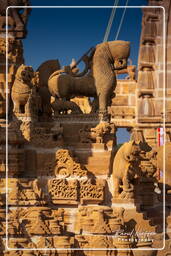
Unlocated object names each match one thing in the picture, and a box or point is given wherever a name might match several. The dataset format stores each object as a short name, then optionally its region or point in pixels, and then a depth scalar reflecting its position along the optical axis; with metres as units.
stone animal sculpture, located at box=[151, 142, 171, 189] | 35.22
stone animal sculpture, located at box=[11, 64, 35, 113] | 31.23
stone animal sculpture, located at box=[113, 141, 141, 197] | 30.73
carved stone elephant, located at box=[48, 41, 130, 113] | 31.83
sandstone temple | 29.28
